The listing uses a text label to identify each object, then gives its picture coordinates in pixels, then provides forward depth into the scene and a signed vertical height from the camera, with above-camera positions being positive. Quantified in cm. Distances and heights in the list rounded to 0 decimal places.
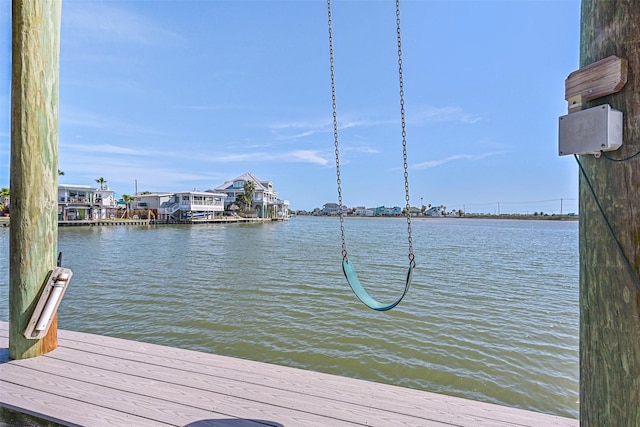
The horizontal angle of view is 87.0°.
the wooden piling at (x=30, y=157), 223 +43
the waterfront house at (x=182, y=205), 4534 +172
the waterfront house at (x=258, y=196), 5819 +346
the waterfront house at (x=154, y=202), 4624 +217
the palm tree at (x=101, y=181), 4497 +508
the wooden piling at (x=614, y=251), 99 -14
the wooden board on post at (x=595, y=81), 101 +40
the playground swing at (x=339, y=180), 227 +26
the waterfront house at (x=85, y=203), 3703 +191
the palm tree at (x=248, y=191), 5481 +400
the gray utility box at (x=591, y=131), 101 +24
